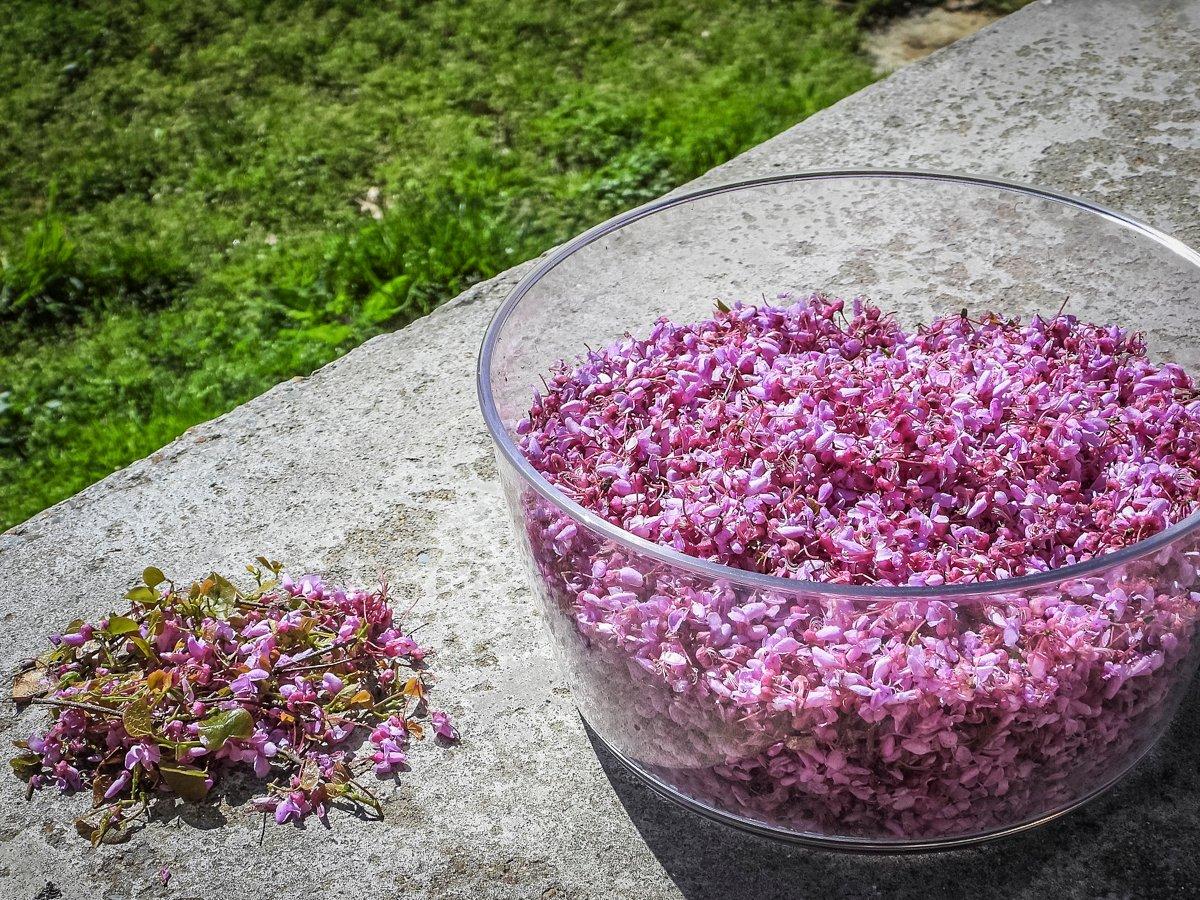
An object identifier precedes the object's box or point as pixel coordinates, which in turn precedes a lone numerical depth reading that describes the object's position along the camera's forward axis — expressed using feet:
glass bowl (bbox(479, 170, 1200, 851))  2.21
